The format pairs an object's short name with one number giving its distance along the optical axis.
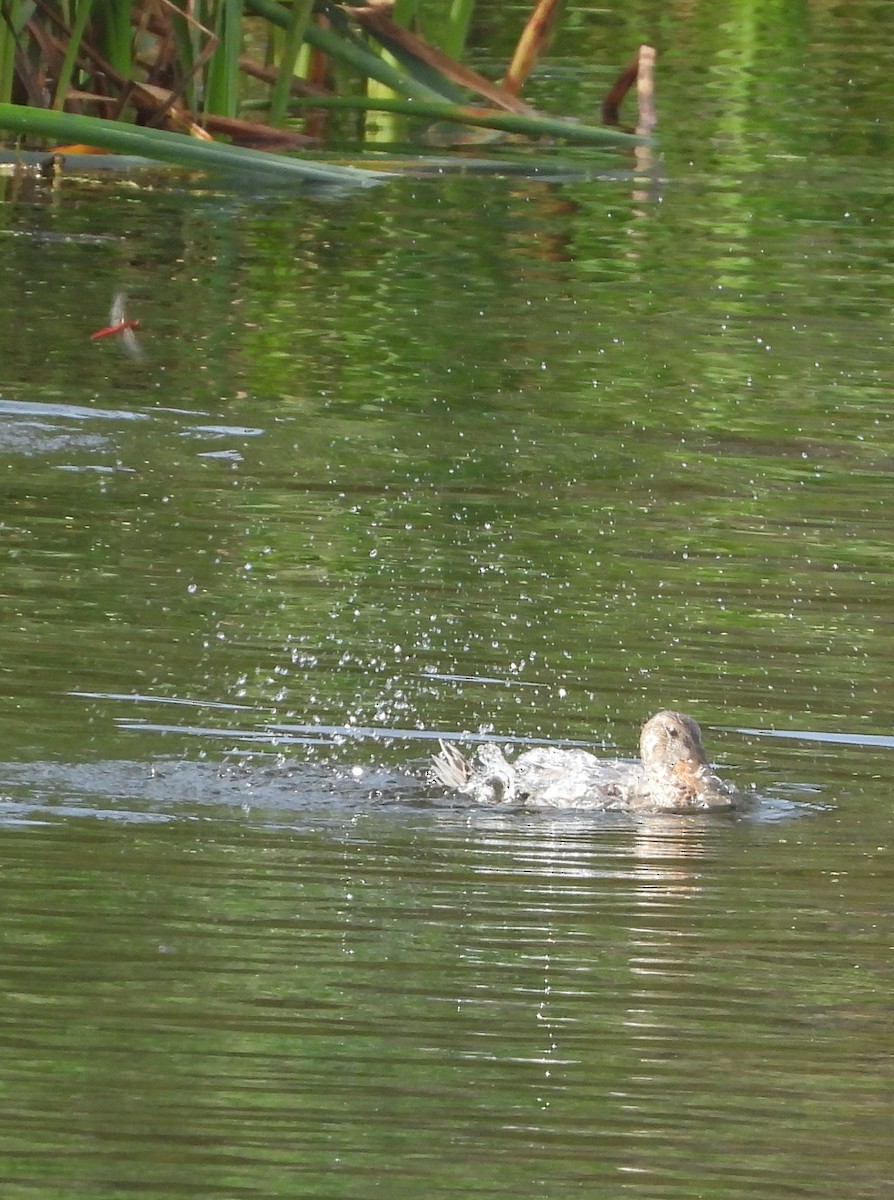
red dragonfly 22.60
